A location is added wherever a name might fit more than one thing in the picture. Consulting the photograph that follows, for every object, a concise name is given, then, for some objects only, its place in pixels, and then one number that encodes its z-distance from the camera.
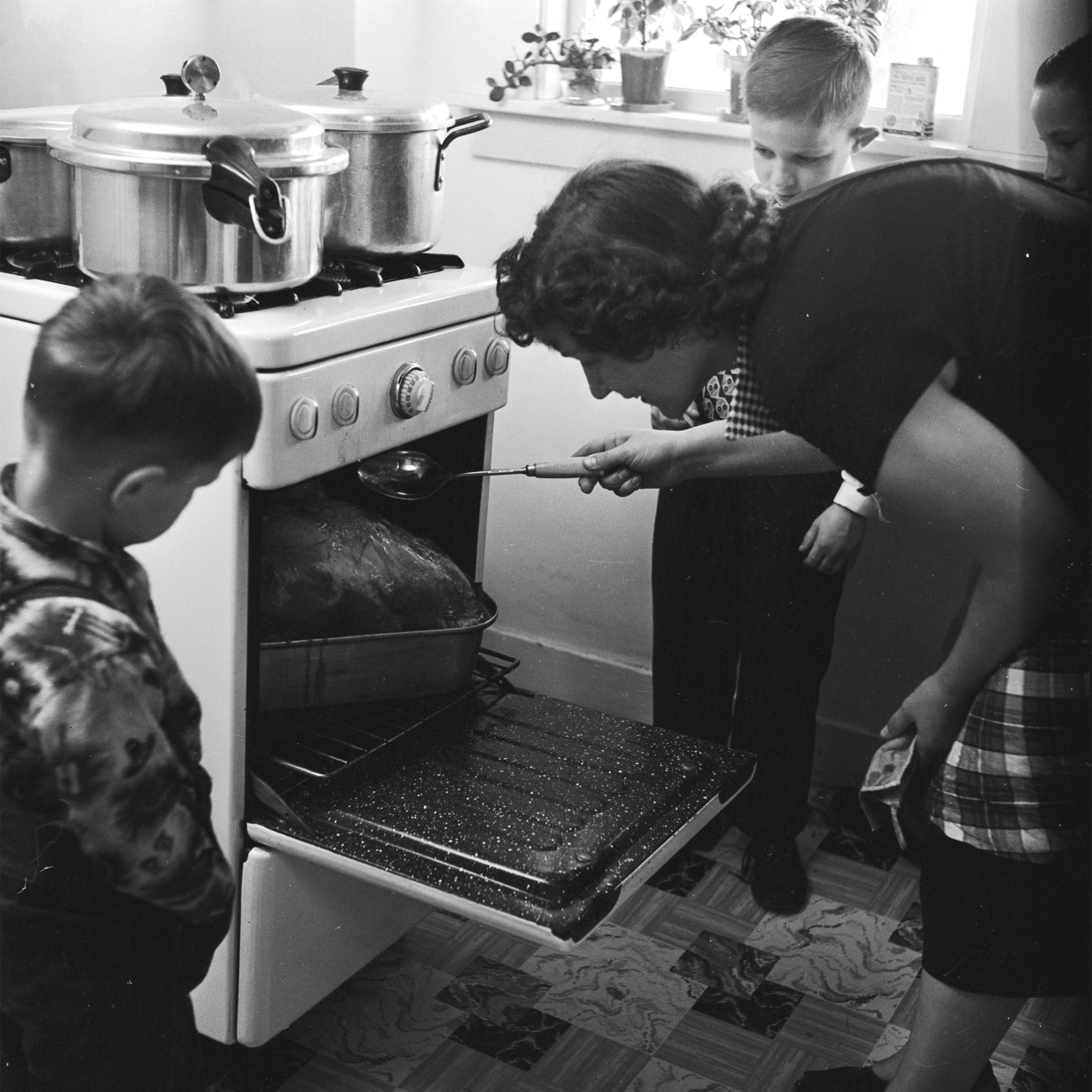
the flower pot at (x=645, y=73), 1.29
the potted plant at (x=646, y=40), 1.29
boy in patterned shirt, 0.76
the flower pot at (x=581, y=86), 1.30
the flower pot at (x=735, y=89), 1.11
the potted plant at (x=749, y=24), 0.93
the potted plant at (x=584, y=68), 1.27
